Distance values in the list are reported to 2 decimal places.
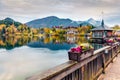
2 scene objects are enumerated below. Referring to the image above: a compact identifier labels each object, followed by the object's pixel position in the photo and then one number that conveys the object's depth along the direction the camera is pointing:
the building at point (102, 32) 27.29
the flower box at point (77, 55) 2.46
